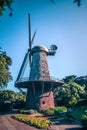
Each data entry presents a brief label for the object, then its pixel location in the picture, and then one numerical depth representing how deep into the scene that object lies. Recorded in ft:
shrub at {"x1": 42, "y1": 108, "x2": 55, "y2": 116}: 116.47
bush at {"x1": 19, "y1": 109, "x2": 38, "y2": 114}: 118.03
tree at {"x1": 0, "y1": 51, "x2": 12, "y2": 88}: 131.21
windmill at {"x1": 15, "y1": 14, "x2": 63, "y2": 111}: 126.62
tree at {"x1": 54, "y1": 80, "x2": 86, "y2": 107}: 150.73
